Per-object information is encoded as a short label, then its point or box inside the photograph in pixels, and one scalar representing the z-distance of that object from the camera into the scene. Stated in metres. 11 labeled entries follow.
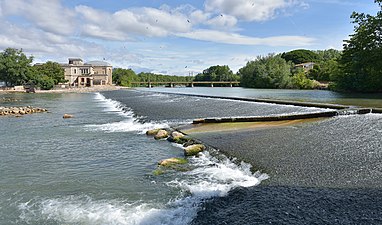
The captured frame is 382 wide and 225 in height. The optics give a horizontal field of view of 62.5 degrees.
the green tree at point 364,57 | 38.91
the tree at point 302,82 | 68.12
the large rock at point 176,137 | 13.39
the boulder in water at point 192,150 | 11.11
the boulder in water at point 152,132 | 15.46
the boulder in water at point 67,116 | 24.66
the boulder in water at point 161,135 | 14.42
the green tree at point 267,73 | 75.12
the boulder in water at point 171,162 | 9.90
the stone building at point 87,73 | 117.88
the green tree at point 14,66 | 85.06
